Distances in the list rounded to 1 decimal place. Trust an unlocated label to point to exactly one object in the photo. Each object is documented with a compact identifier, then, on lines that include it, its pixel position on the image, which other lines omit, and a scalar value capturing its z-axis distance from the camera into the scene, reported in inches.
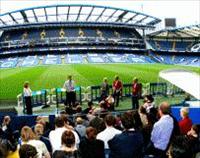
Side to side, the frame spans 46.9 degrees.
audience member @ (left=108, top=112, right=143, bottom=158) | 146.0
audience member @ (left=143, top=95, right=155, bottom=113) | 251.0
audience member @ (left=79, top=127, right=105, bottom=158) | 141.6
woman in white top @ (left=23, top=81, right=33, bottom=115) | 395.2
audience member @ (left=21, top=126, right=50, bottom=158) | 141.6
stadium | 494.8
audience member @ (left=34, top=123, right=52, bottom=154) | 161.6
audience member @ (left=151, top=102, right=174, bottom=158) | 163.9
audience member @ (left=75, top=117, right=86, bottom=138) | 187.1
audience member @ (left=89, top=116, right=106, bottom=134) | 171.5
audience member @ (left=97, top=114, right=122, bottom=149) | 156.7
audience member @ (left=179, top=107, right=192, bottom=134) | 187.3
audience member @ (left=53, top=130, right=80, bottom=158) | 129.0
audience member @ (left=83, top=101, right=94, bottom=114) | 267.0
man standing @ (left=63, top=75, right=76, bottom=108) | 393.7
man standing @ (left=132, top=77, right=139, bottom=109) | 391.3
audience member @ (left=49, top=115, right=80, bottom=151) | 154.7
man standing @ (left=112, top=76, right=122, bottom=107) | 411.6
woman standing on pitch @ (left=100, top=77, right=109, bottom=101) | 421.0
